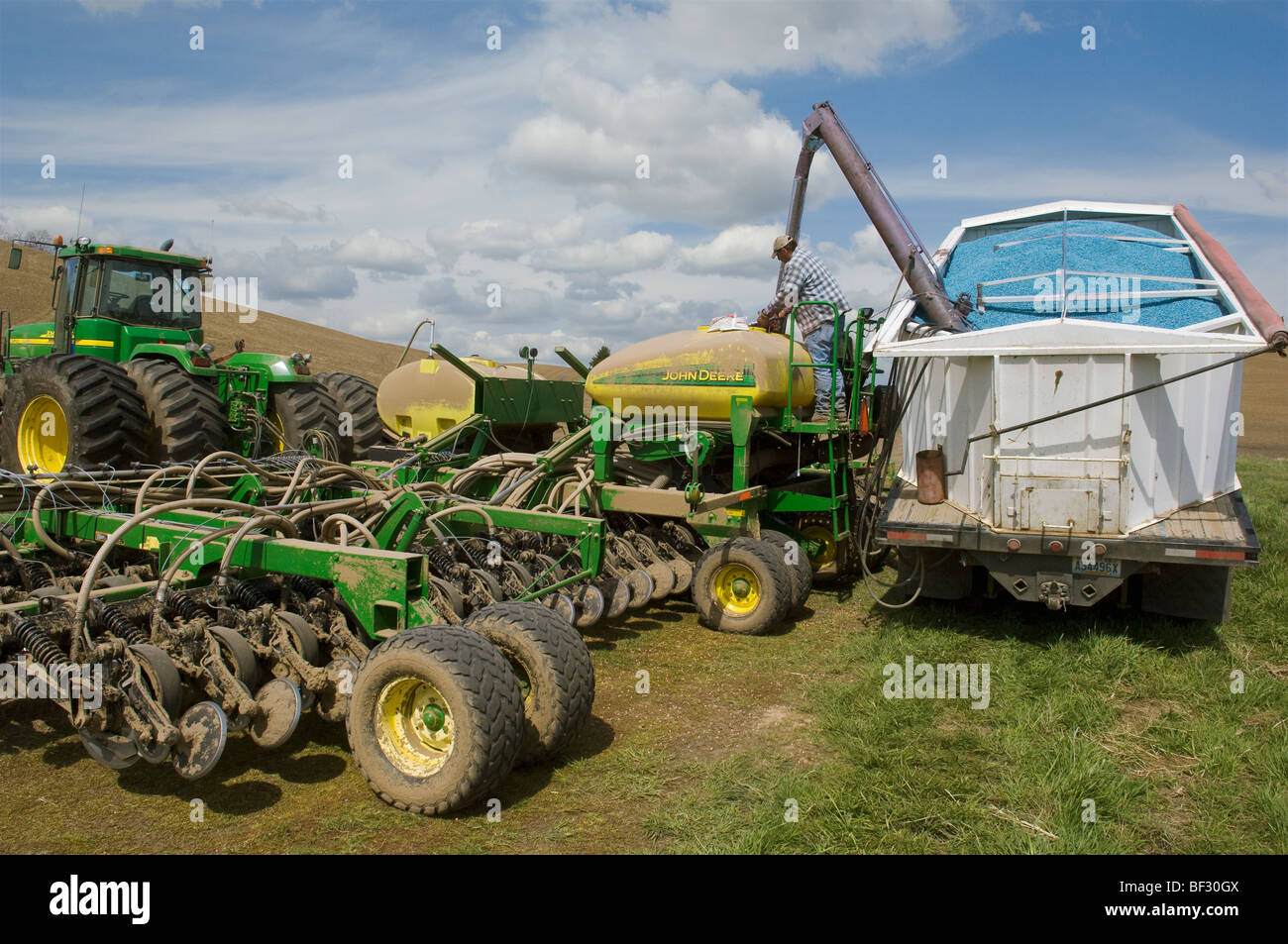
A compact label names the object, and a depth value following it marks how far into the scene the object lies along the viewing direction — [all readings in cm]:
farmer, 712
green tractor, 770
